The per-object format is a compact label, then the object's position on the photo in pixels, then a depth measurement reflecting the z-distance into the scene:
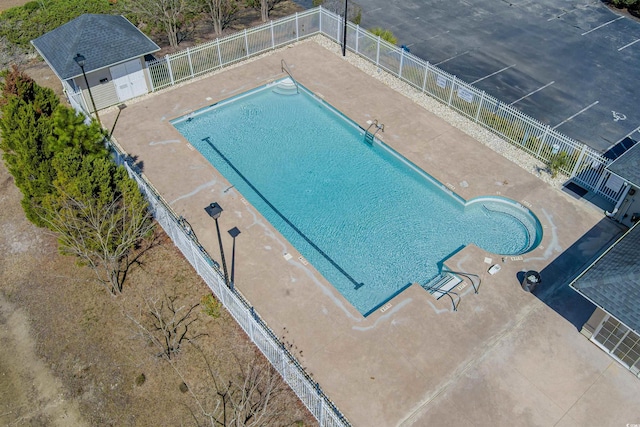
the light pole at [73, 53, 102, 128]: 22.02
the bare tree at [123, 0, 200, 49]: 30.56
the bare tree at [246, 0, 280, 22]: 34.62
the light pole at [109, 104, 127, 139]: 25.99
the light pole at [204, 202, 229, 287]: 16.30
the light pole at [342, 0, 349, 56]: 30.15
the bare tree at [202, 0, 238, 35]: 32.09
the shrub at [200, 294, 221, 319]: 18.39
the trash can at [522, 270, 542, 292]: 18.39
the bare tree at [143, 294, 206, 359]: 17.66
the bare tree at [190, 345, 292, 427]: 15.70
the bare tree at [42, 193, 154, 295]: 18.55
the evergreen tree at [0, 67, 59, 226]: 20.52
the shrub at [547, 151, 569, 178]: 23.00
